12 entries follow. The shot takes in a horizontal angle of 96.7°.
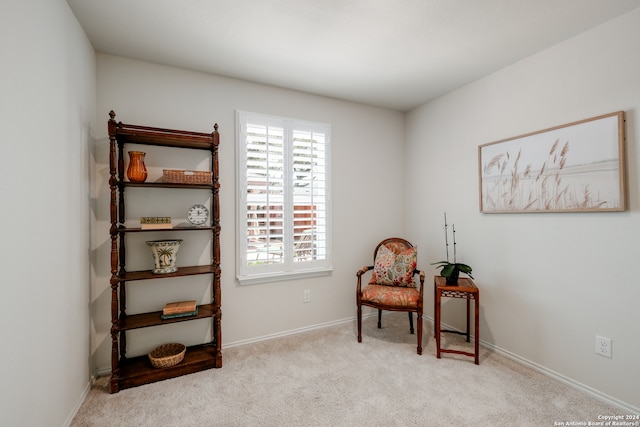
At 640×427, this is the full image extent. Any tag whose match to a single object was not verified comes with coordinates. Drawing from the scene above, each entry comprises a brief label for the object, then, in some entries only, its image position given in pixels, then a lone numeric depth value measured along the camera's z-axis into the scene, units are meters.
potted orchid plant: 2.57
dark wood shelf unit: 2.08
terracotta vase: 2.21
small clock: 2.45
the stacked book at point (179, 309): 2.28
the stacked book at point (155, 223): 2.21
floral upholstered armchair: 2.67
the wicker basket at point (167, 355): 2.23
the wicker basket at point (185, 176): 2.27
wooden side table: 2.41
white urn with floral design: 2.29
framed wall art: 1.92
